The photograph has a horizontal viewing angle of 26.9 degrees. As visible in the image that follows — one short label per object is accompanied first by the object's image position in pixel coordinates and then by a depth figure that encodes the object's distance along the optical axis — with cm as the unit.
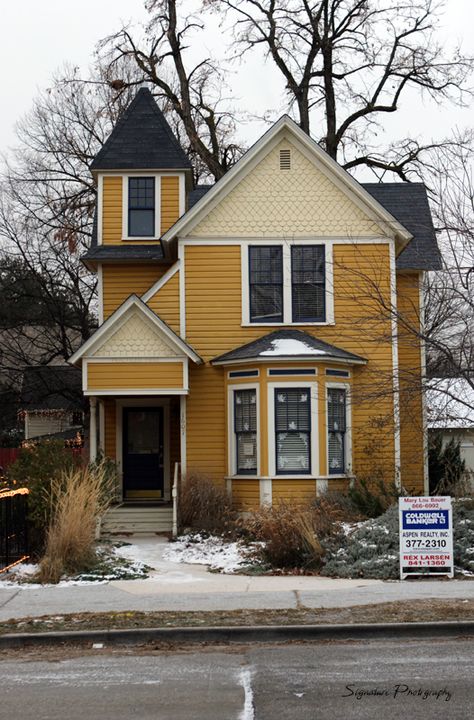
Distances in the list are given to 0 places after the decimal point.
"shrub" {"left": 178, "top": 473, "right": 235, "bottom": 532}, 1991
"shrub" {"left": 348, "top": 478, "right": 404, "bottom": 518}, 1936
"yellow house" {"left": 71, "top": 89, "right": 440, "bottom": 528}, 2098
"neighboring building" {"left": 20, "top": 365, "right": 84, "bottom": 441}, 3741
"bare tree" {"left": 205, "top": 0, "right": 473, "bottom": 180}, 3672
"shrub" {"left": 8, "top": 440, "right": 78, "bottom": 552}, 1634
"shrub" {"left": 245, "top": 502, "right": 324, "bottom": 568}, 1548
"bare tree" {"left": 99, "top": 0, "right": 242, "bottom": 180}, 3759
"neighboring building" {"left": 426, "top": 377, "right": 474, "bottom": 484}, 2857
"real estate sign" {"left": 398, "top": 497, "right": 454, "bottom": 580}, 1432
